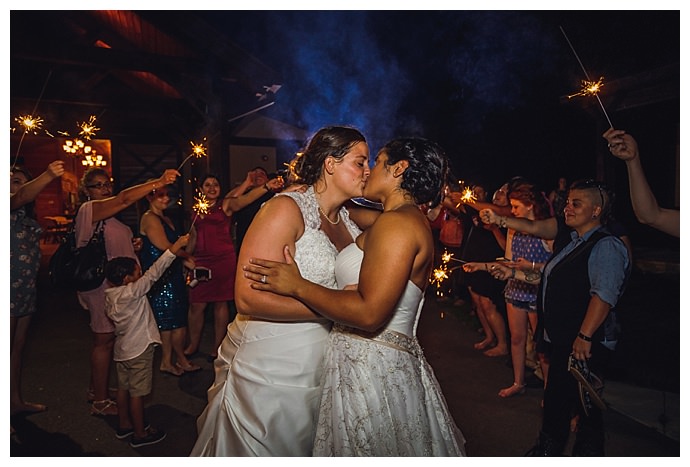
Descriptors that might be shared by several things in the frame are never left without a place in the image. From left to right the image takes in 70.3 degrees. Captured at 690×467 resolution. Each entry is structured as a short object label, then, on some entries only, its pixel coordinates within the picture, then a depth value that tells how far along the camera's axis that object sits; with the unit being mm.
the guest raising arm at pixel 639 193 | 2709
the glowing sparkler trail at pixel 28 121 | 2953
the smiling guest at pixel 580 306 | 3141
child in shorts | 3730
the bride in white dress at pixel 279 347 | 2318
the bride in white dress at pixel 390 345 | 2076
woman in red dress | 5690
